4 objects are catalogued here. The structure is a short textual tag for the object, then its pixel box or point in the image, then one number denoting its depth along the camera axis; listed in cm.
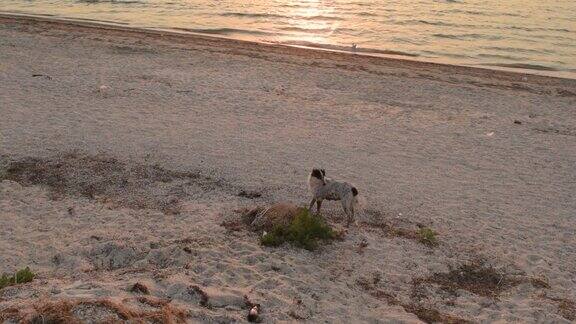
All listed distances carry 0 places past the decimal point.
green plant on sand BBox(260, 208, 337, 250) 830
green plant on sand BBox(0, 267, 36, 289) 682
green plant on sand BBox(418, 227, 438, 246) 889
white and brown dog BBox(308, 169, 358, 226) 901
